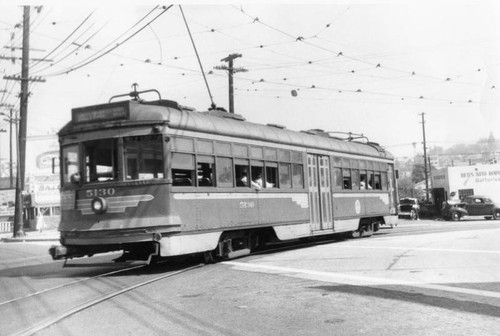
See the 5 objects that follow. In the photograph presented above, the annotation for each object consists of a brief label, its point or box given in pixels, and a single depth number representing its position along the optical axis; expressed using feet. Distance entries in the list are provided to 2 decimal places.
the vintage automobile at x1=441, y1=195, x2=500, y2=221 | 118.73
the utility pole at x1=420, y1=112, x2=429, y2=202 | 193.36
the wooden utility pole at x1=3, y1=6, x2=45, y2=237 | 93.09
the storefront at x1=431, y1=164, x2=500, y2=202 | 195.00
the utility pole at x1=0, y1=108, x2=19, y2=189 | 148.25
